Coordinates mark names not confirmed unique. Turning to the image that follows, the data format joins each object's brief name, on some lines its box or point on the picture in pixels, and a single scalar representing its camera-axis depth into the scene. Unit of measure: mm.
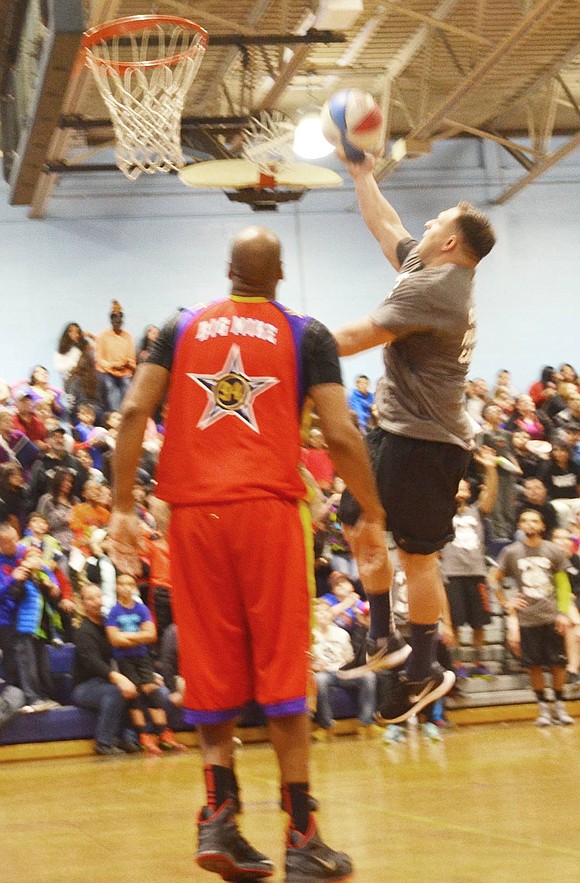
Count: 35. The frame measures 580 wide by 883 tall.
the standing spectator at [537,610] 11430
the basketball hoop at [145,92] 9414
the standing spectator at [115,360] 16234
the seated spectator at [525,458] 15898
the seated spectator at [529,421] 16797
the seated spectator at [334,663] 11109
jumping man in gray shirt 4891
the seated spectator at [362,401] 16484
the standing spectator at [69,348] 16969
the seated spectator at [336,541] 12781
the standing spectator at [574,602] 11797
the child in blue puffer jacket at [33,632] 10461
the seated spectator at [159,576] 11430
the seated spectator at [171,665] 10648
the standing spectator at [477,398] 17156
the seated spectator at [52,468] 12867
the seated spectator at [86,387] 15883
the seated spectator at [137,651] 10461
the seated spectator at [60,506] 12188
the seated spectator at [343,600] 11516
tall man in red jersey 4418
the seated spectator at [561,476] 15711
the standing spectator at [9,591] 10430
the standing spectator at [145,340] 16033
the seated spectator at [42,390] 15297
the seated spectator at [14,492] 12578
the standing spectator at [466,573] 12008
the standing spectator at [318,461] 13977
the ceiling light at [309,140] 14938
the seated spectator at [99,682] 10320
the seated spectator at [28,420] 14086
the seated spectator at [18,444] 13500
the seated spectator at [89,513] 12180
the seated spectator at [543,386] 18438
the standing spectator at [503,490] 14560
